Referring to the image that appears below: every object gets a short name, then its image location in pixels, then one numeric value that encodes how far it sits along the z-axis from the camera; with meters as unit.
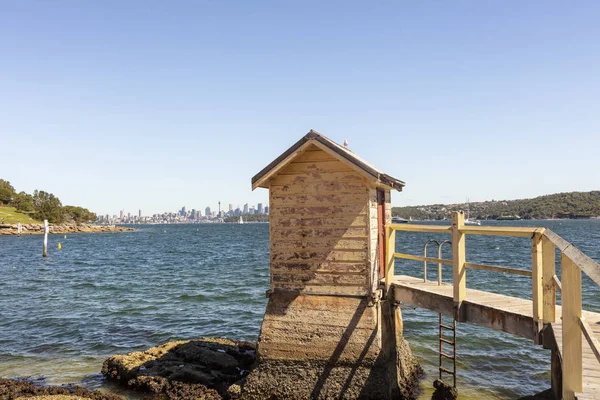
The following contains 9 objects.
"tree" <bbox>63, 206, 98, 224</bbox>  131.12
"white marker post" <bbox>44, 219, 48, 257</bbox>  48.84
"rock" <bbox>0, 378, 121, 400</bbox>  9.90
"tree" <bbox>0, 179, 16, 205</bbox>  112.10
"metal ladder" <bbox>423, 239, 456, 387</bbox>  10.49
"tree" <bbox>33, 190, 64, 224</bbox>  116.25
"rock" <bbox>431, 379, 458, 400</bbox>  10.44
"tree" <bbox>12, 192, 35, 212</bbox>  116.31
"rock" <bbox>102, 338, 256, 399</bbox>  10.47
